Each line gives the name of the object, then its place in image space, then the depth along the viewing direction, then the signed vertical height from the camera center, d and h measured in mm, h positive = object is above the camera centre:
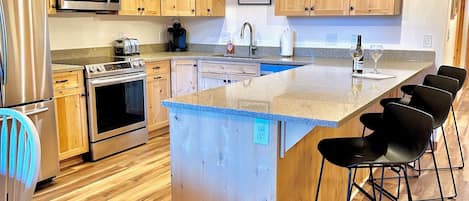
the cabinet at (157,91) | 4445 -544
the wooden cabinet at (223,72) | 4492 -342
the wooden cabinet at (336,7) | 4008 +323
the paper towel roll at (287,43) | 4707 -29
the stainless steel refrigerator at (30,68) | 2754 -191
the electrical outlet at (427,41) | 4082 -1
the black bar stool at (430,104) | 2447 -367
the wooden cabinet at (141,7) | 4260 +331
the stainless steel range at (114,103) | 3713 -581
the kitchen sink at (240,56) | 4613 -176
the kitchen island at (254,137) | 1816 -429
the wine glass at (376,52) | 3131 -82
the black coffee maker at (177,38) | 5371 +24
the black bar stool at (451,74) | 3334 -261
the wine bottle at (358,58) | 3033 -126
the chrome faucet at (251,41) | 4992 -9
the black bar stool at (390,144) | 1919 -518
